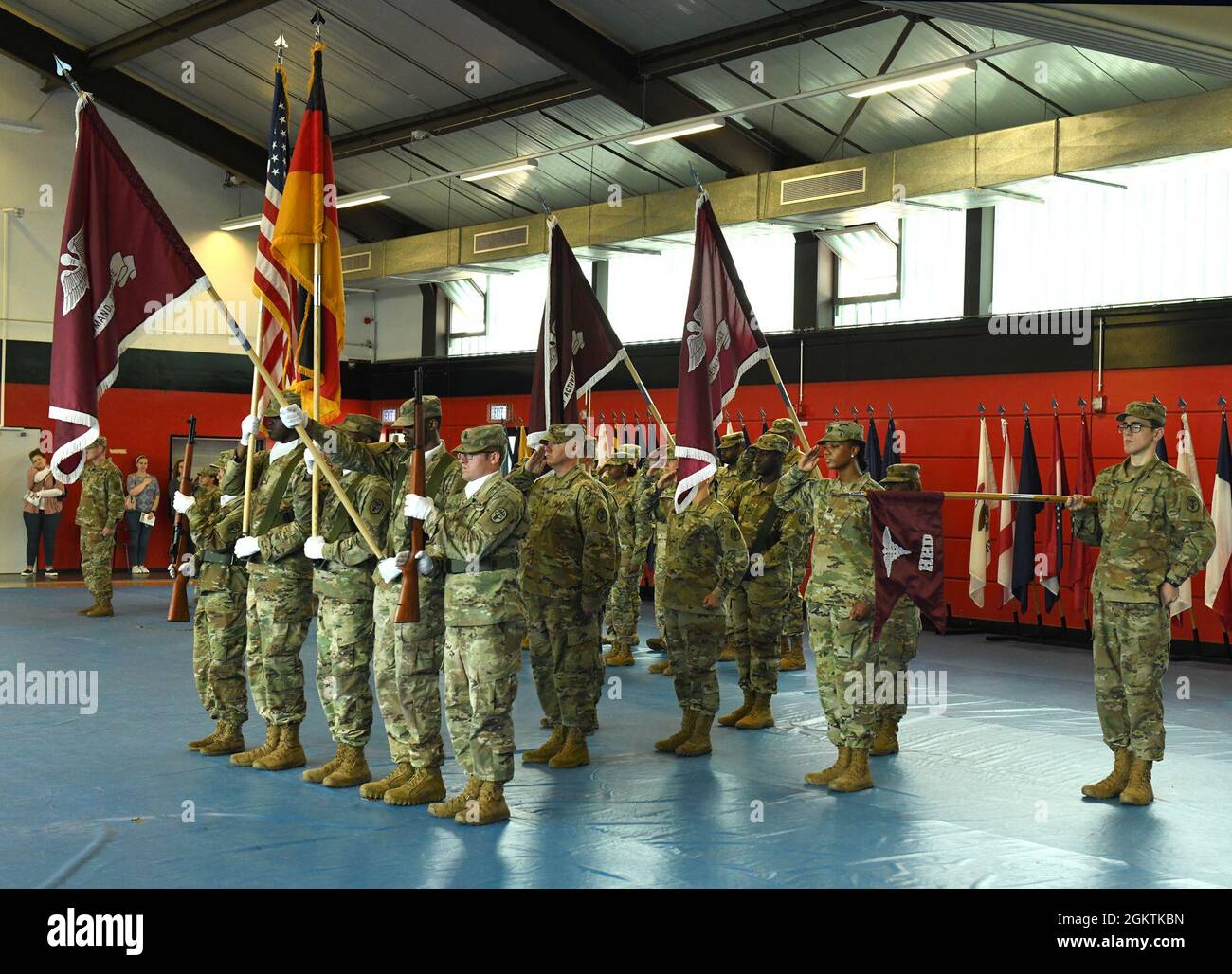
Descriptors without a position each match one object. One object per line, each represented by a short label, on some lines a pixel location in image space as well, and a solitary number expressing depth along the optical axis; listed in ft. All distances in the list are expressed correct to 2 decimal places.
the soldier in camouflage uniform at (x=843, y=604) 19.11
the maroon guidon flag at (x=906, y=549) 19.63
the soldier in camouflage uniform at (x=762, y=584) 24.34
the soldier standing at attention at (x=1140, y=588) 18.33
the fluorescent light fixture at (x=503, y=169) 43.03
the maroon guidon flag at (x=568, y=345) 24.04
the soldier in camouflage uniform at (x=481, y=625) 16.58
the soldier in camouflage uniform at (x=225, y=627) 20.83
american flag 19.97
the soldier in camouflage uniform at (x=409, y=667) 17.74
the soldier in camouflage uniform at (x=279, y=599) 19.33
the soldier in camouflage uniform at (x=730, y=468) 26.40
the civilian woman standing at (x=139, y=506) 55.16
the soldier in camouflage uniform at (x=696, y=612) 21.70
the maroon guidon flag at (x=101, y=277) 17.54
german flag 19.99
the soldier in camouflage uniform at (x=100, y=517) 40.68
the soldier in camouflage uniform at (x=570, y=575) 20.39
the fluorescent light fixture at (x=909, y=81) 30.27
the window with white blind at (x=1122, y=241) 35.22
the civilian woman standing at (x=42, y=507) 51.67
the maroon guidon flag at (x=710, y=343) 21.02
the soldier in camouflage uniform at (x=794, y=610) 26.09
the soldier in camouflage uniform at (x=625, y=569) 33.88
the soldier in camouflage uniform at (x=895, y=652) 21.35
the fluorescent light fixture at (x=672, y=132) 36.81
